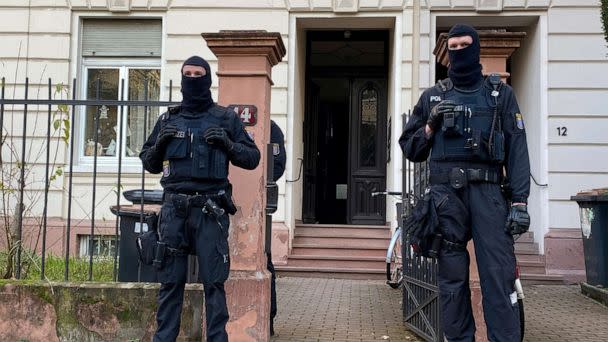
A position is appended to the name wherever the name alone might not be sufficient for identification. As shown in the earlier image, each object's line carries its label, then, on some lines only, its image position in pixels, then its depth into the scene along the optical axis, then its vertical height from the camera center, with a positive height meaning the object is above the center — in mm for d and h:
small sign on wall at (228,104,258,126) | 4934 +615
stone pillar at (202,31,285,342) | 4723 -26
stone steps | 9023 -1141
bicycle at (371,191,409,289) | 7703 -1086
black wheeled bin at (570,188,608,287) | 7289 -547
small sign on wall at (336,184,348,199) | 12430 -133
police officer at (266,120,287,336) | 5250 +217
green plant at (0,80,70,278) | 5348 -152
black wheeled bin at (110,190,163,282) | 5191 -624
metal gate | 4820 -938
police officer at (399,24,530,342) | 3596 -6
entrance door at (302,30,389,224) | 10953 +1519
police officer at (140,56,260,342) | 3965 -155
